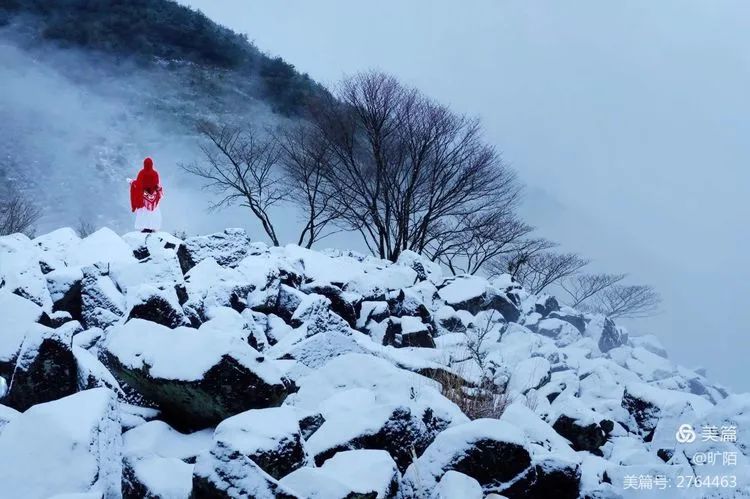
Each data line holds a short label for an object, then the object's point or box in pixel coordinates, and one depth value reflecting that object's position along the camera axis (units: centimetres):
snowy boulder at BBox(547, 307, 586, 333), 963
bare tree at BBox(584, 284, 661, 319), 1746
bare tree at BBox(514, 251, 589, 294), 1655
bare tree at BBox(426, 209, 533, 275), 1463
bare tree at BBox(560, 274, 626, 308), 1736
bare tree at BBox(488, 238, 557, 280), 1562
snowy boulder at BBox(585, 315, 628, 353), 997
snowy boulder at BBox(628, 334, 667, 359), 1171
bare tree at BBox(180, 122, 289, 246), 1599
